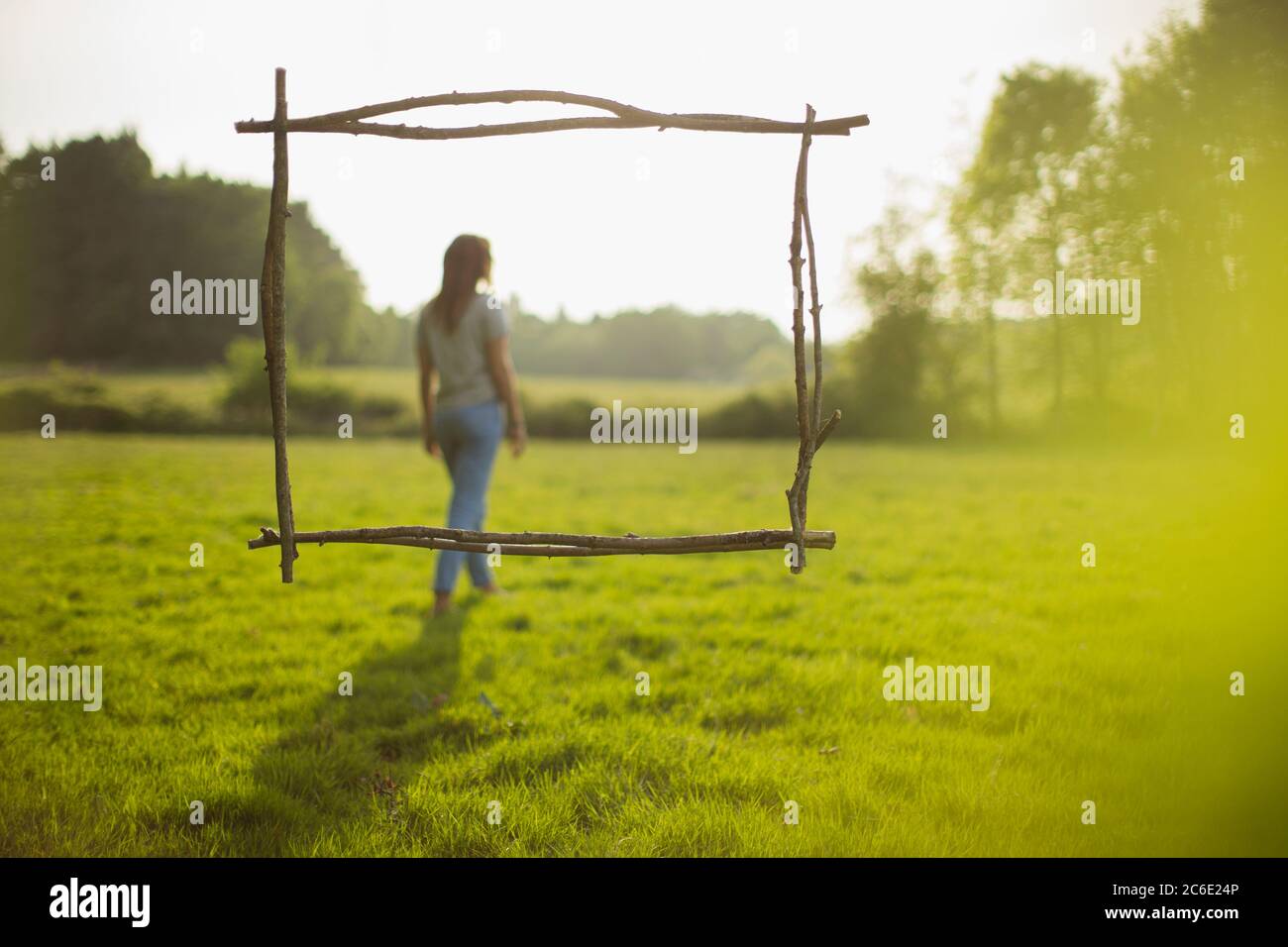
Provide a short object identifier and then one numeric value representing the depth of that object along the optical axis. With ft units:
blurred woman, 17.65
